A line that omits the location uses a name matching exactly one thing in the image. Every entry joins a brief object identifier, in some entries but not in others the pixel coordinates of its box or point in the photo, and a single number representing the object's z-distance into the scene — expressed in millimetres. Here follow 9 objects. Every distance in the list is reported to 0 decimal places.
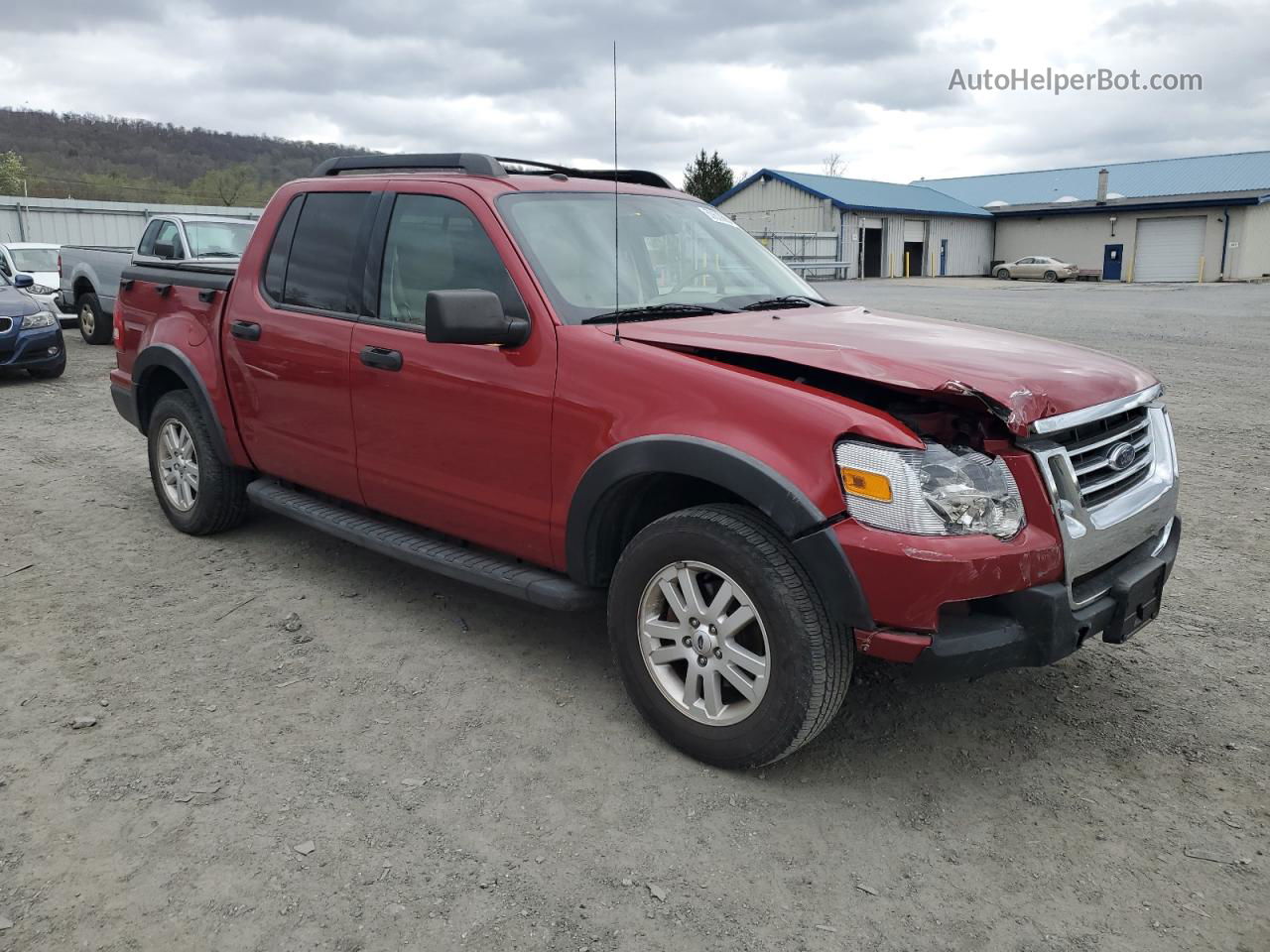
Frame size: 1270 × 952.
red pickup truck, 2852
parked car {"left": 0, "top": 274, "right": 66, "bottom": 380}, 11391
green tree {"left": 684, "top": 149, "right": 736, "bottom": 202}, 56188
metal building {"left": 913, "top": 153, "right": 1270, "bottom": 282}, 44156
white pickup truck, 13266
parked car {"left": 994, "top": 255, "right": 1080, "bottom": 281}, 45500
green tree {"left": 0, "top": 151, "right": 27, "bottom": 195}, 51656
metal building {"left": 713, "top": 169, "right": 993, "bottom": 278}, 45625
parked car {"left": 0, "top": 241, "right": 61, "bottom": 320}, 17188
